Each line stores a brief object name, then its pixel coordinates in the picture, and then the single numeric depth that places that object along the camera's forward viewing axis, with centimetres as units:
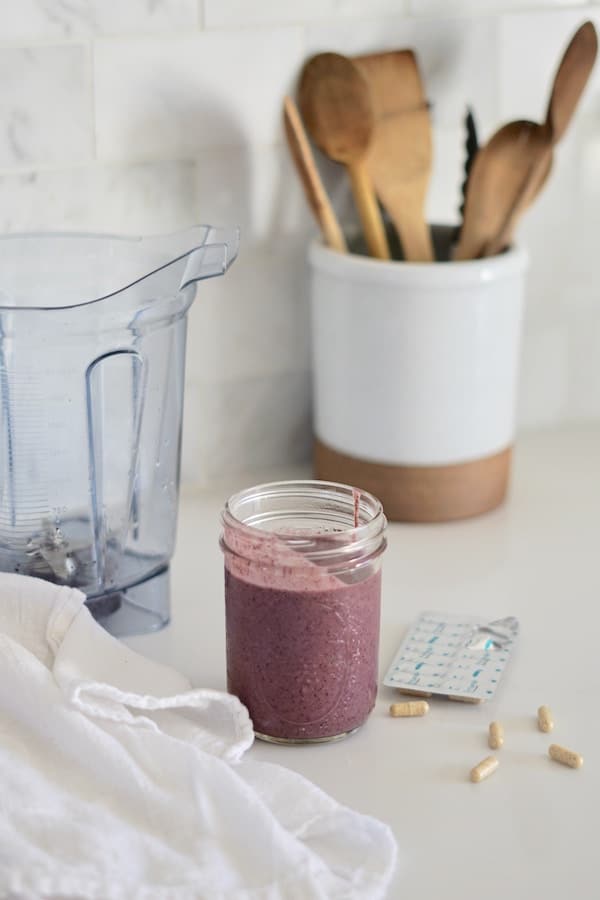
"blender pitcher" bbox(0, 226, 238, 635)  122
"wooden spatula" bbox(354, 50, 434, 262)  147
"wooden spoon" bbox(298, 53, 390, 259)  143
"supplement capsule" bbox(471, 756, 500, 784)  113
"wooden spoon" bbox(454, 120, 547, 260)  145
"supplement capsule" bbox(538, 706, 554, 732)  117
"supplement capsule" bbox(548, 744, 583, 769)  114
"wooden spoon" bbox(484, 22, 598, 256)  142
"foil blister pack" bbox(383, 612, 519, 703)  121
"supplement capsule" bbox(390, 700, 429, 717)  119
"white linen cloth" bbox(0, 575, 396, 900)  103
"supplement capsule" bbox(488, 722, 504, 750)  116
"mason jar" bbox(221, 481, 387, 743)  114
